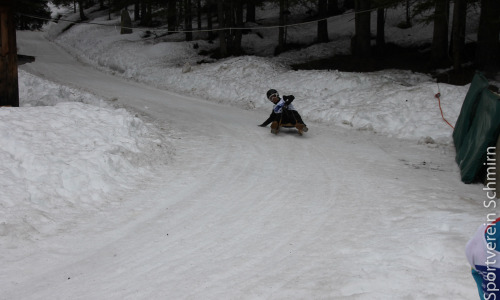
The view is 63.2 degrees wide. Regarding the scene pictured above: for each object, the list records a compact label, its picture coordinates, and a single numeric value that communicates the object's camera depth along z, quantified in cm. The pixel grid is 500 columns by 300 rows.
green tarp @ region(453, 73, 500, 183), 718
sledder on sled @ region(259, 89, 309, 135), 1127
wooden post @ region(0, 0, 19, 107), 993
